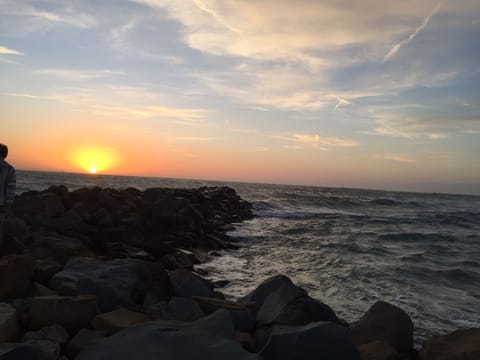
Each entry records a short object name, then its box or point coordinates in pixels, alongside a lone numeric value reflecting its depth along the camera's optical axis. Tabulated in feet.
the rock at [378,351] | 13.26
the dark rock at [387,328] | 15.44
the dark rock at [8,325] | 11.81
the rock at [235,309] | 14.52
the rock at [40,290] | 15.47
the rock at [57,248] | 21.43
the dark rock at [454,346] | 12.82
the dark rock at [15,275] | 15.08
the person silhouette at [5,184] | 18.98
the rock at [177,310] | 13.88
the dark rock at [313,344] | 11.40
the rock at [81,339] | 11.78
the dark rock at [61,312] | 12.95
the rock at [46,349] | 10.54
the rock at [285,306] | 14.16
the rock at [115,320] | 12.76
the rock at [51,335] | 11.93
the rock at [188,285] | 17.31
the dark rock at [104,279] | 15.23
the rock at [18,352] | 9.95
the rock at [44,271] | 17.39
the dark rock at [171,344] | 10.34
